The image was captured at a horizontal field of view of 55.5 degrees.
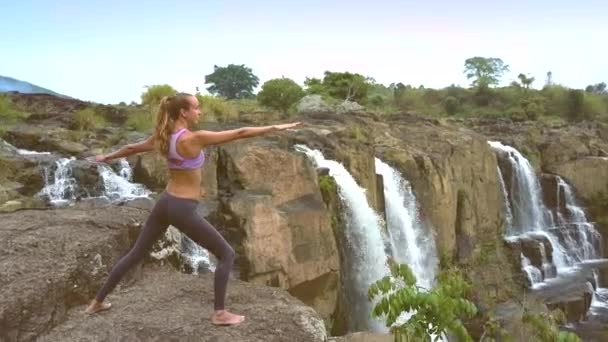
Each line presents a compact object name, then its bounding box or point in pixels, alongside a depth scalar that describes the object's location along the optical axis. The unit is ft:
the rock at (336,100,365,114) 83.76
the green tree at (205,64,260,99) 165.27
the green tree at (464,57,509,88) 213.46
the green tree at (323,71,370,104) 116.57
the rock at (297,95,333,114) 83.76
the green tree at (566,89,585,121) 140.87
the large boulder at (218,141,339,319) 31.19
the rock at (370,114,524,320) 51.60
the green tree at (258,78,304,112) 92.17
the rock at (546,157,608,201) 71.72
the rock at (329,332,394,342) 22.65
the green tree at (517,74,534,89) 164.76
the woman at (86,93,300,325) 11.98
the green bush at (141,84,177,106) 63.41
